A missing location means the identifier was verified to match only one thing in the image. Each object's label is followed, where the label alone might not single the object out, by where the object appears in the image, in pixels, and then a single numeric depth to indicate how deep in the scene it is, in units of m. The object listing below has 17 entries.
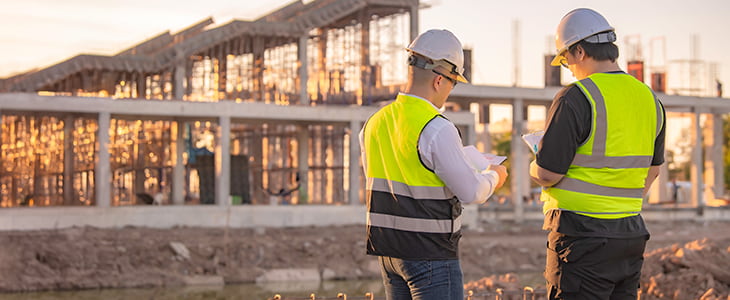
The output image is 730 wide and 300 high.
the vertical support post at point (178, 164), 39.56
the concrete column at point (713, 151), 50.62
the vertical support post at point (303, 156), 43.94
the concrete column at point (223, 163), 36.03
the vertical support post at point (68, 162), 38.81
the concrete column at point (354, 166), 37.72
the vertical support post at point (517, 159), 42.22
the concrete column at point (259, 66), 43.50
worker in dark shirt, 4.30
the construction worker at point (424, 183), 4.04
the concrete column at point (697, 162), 47.56
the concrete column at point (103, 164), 33.72
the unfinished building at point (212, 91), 41.84
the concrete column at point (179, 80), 42.62
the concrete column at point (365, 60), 44.88
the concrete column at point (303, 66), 43.91
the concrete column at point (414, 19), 44.72
